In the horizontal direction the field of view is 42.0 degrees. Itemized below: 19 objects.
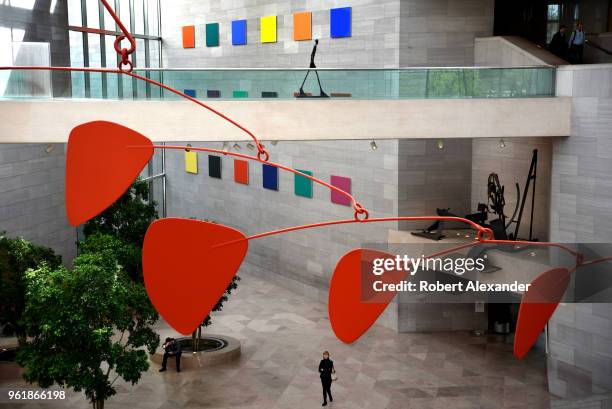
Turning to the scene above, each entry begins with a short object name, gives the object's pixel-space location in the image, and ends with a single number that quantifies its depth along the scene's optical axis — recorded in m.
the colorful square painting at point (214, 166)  32.22
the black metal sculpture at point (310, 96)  18.06
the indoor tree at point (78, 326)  15.45
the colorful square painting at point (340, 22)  24.73
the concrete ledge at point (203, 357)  21.48
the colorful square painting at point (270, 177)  29.02
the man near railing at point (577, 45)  21.98
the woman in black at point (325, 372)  18.59
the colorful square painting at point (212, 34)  31.11
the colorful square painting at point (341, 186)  25.52
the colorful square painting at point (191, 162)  33.53
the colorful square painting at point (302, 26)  26.41
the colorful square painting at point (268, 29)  28.06
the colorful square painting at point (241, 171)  30.48
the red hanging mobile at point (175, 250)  6.27
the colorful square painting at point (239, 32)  29.61
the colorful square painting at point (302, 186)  27.19
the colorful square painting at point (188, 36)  32.38
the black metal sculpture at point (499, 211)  19.92
